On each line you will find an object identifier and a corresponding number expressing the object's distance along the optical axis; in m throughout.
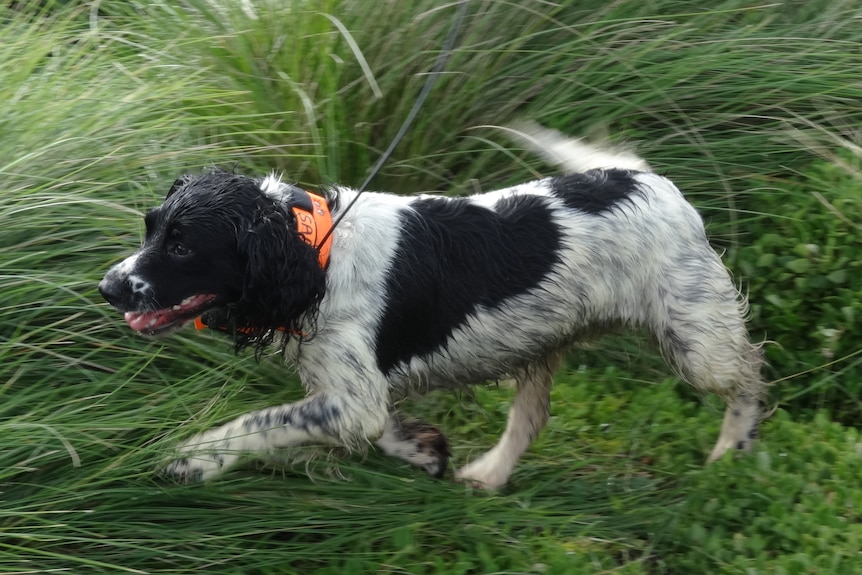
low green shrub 9.02
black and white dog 6.58
